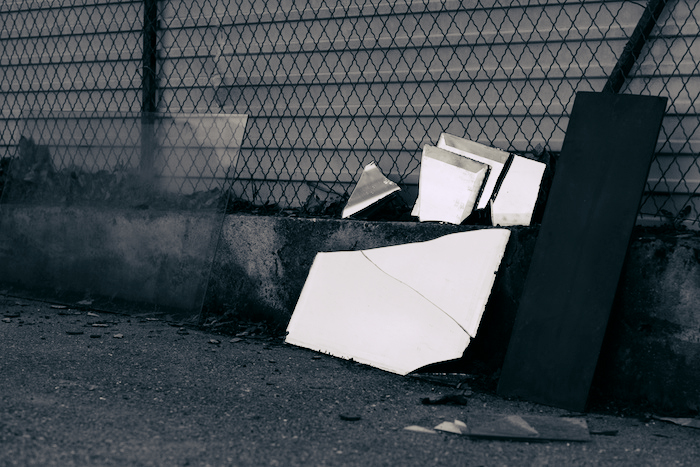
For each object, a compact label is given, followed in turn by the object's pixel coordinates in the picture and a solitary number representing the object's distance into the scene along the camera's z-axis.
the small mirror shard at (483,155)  3.43
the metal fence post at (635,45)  3.33
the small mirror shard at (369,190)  3.69
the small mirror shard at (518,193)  3.27
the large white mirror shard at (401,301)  2.97
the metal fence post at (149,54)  4.58
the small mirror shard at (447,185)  3.44
